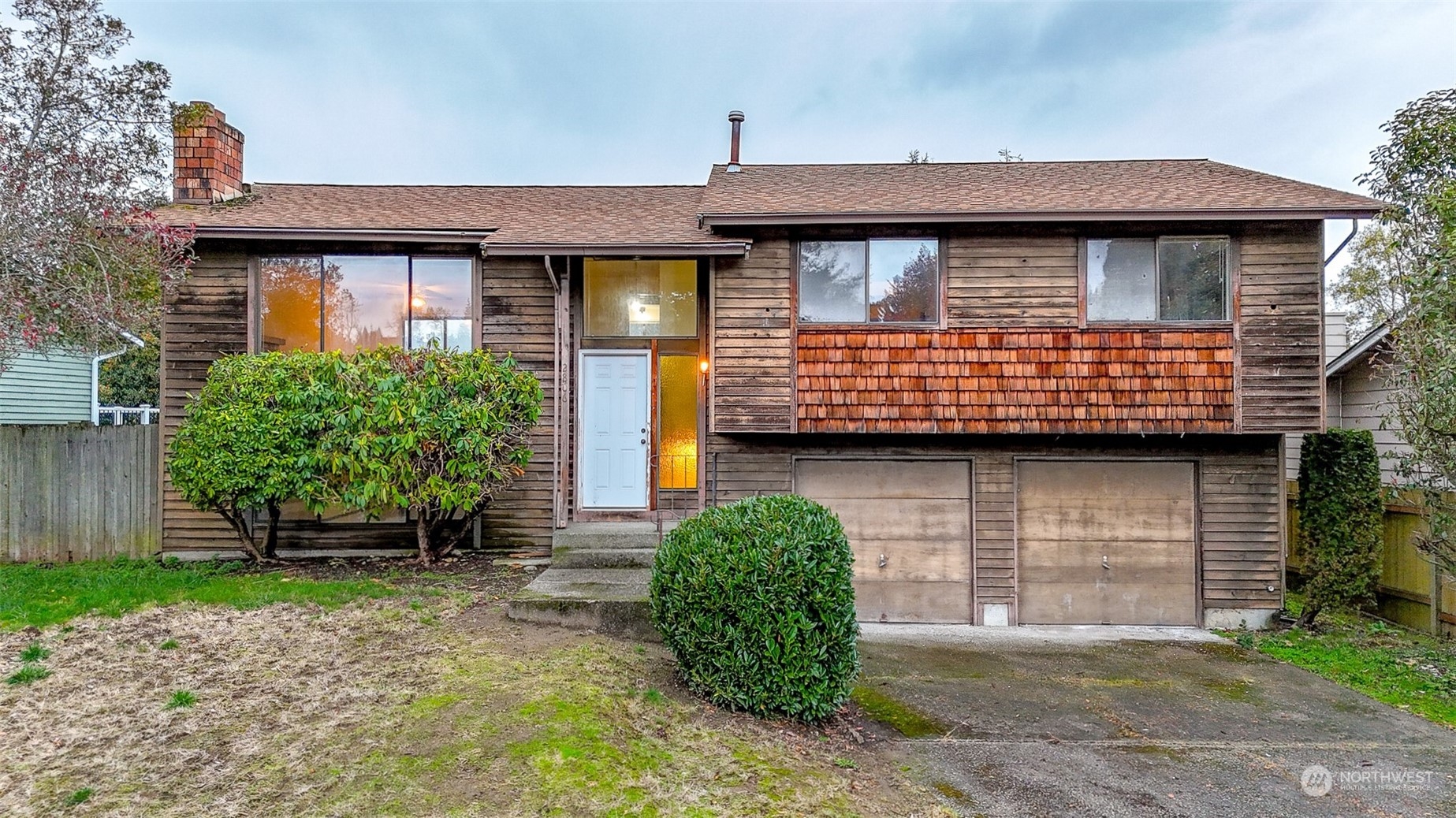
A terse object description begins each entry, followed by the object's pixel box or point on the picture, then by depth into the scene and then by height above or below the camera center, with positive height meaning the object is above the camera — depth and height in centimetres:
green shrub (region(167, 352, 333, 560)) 672 -22
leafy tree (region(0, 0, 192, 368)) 715 +249
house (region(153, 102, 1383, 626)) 723 +71
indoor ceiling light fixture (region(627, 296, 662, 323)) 820 +122
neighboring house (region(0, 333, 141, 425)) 1242 +45
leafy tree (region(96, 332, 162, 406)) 2092 +106
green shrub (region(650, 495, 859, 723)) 423 -125
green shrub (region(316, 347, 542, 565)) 670 -19
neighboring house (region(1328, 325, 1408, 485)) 927 +33
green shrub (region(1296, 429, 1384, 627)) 733 -119
